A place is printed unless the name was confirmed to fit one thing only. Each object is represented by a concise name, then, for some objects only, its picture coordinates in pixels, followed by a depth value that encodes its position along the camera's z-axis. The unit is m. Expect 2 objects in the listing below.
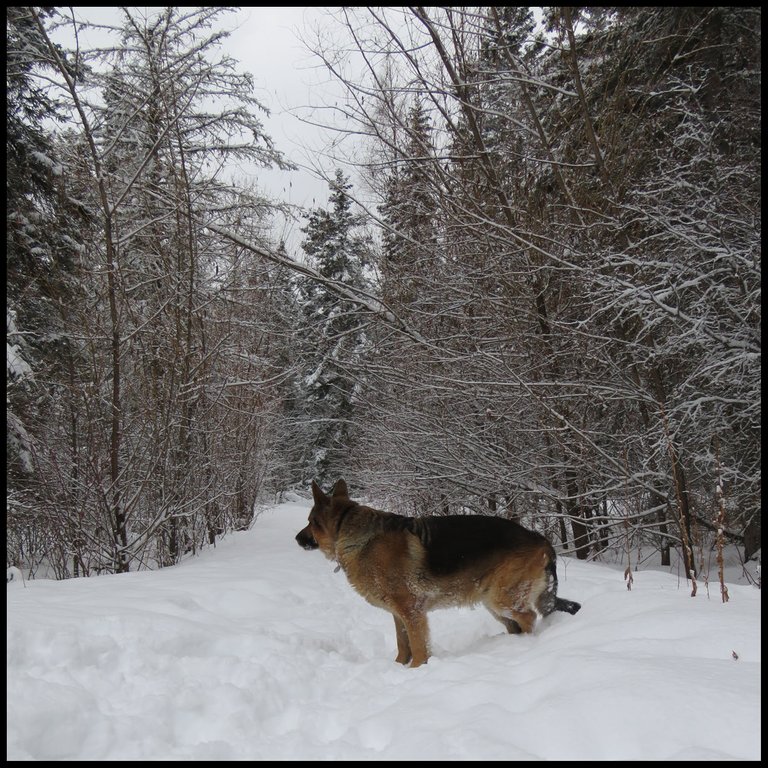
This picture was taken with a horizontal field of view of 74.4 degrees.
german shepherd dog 4.23
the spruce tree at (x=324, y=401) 23.66
